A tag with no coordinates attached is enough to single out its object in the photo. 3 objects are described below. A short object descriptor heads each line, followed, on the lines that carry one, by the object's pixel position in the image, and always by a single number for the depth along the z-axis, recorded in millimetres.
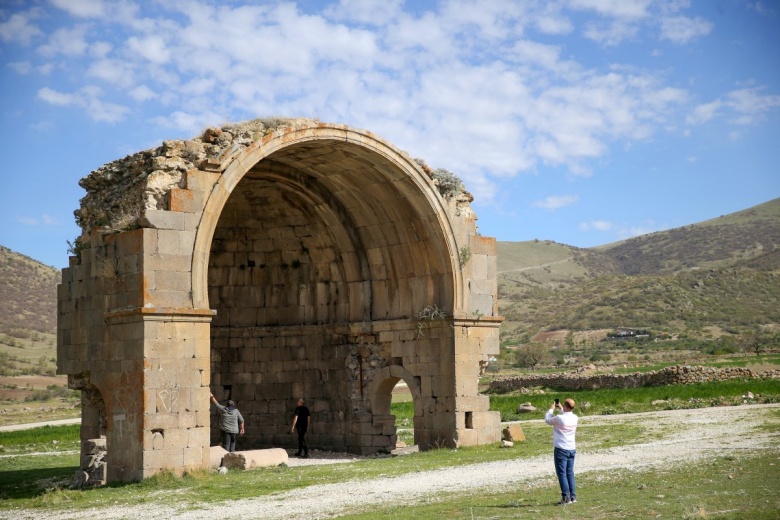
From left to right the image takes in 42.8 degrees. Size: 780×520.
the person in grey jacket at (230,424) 18500
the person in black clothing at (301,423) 20422
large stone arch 15508
